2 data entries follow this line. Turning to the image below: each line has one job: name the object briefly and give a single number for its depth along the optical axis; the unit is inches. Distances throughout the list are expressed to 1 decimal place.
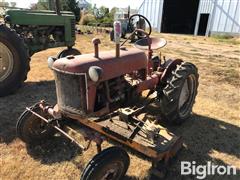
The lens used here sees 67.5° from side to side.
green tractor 127.7
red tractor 70.5
